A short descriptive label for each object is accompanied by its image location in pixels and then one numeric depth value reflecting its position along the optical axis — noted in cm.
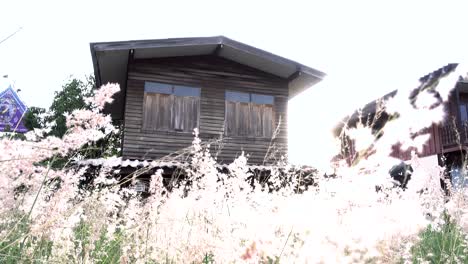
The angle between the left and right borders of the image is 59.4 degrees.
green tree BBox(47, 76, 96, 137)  2664
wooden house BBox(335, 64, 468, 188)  1507
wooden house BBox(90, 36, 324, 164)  1281
